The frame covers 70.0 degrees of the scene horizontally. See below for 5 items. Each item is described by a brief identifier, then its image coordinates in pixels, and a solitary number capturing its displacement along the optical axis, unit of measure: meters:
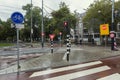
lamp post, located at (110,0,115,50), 9.15
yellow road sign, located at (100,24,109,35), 9.46
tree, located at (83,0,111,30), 15.96
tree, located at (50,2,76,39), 20.08
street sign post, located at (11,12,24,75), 4.18
